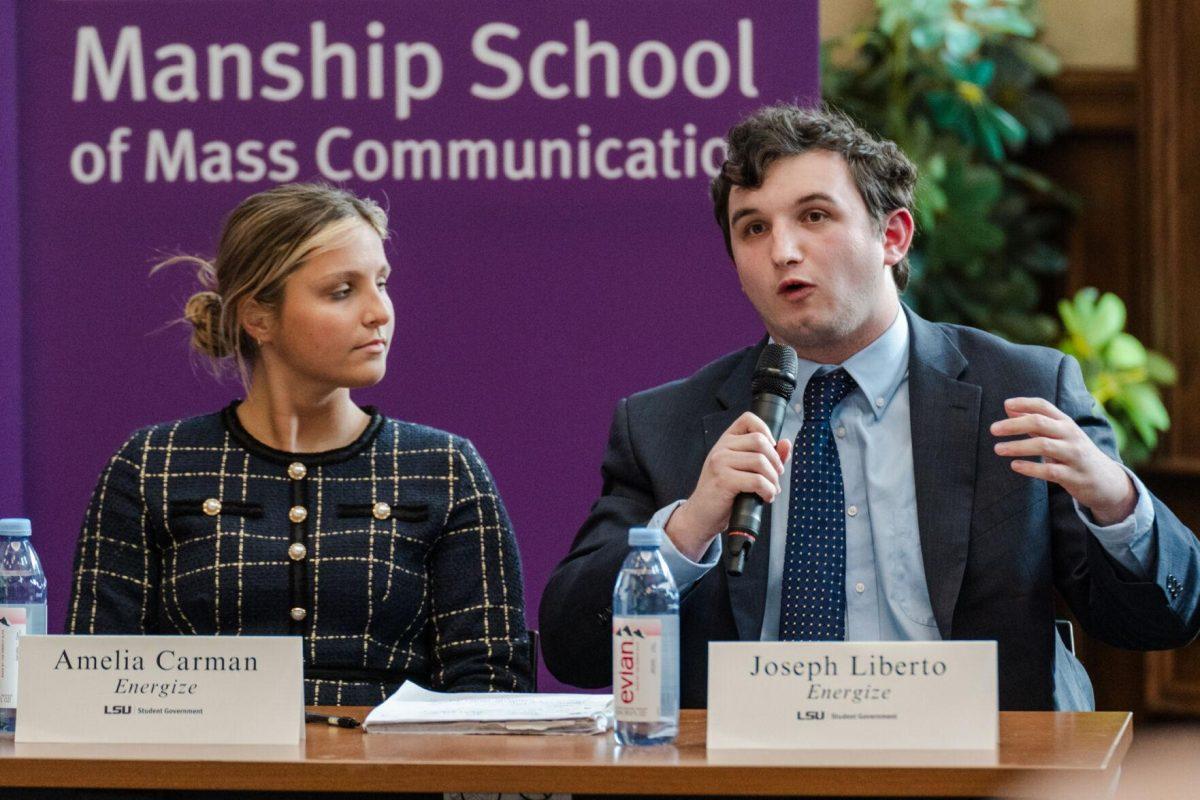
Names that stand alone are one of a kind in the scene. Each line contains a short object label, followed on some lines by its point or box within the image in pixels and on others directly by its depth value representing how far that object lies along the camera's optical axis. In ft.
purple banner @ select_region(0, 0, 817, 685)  27.52
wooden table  23.63
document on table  24.47
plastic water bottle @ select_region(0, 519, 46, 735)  24.75
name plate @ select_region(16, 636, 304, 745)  24.33
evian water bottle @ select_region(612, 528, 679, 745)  24.14
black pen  24.71
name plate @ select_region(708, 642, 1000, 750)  23.94
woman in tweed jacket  26.14
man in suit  25.53
